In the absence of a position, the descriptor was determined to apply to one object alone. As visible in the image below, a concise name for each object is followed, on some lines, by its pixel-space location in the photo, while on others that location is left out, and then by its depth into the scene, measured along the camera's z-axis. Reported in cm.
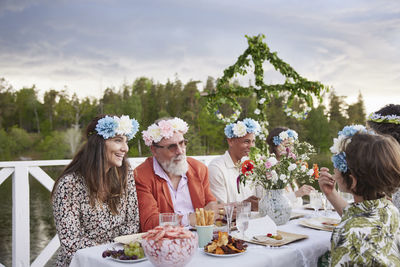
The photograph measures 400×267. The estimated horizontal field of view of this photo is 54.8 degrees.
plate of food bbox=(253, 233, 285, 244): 224
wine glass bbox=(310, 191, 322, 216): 307
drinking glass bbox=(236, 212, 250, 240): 225
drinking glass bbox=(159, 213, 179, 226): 206
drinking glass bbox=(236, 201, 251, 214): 224
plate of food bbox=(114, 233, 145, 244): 220
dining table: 191
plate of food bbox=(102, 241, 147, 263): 192
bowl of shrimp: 171
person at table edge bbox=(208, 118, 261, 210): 404
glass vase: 274
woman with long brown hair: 251
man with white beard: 319
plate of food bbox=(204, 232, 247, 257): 198
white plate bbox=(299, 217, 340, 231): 260
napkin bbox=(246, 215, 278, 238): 235
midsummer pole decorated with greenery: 666
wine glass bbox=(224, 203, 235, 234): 236
